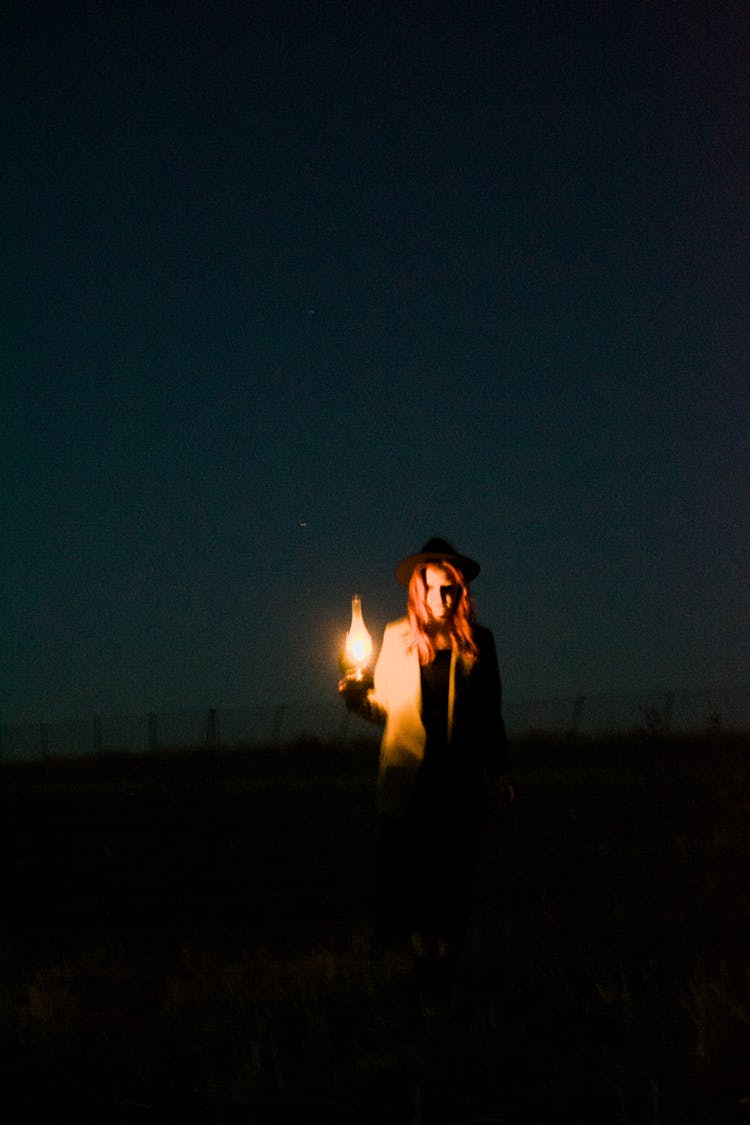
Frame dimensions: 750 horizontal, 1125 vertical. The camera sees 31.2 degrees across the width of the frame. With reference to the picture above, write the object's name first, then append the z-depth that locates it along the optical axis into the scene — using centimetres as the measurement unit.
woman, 595
